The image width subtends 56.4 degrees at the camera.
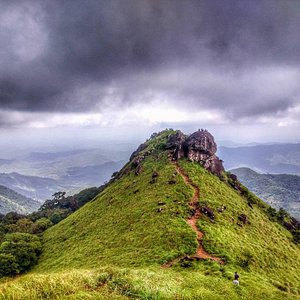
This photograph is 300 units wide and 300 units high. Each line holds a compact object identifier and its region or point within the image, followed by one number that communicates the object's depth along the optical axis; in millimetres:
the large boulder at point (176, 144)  85688
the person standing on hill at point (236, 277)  26817
